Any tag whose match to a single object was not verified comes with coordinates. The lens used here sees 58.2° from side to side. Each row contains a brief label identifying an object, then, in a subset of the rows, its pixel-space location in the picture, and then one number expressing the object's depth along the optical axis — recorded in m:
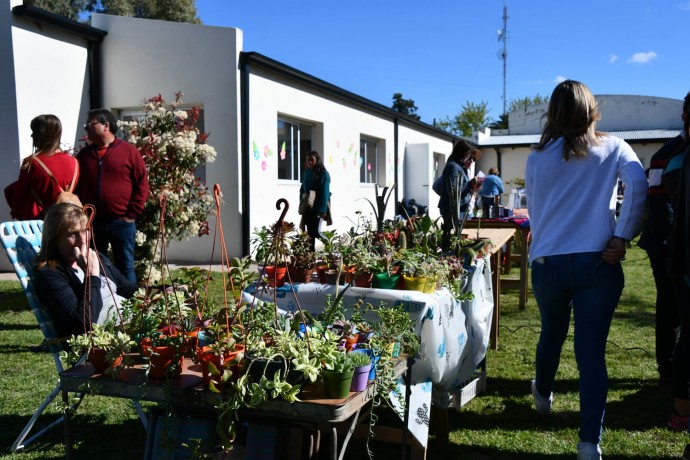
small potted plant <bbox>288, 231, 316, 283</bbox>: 3.03
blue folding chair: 2.74
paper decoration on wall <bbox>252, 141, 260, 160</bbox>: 9.47
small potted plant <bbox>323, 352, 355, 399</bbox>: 1.75
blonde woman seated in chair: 2.70
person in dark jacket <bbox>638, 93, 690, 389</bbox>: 3.11
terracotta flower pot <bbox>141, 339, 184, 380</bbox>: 1.87
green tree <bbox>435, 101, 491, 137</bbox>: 41.91
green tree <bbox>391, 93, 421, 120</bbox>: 64.81
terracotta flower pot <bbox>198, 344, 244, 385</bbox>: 1.78
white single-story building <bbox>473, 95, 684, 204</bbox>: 24.95
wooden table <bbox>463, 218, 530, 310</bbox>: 5.93
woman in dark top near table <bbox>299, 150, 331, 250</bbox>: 8.70
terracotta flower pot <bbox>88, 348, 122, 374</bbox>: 1.93
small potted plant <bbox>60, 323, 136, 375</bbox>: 1.91
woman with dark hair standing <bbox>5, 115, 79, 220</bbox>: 4.21
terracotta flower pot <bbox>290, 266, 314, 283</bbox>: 3.03
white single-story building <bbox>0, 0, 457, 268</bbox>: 8.07
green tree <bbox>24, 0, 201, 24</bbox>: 28.20
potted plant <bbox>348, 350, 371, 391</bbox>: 1.84
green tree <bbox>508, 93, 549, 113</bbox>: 54.00
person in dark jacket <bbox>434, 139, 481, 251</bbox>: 5.46
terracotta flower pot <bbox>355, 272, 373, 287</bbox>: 2.87
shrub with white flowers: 6.21
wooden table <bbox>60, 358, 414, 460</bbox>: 1.70
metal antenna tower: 47.12
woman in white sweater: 2.50
